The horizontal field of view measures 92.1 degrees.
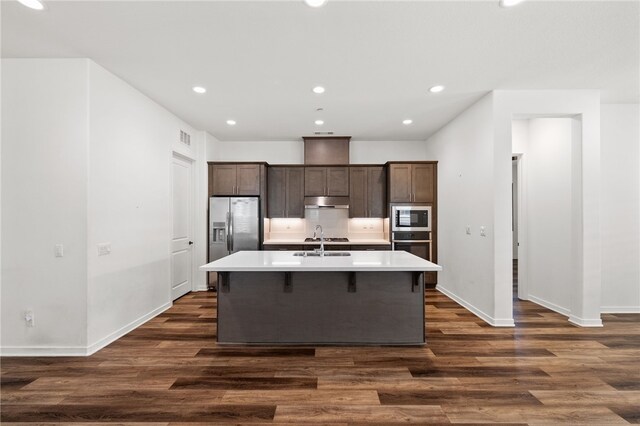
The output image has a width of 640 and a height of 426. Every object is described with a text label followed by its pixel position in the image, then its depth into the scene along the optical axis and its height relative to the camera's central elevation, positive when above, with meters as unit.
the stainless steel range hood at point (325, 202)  6.24 +0.24
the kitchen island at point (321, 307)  3.33 -1.01
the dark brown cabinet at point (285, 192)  6.29 +0.45
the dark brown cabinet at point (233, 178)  6.03 +0.71
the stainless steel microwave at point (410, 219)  5.97 -0.10
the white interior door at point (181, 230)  5.07 -0.27
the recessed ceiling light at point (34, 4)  2.29 +1.58
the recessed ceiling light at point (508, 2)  2.30 +1.59
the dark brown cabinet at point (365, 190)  6.31 +0.49
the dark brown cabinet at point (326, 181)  6.28 +0.67
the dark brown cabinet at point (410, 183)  6.05 +0.61
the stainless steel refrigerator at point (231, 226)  5.78 -0.23
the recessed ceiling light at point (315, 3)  2.27 +1.57
